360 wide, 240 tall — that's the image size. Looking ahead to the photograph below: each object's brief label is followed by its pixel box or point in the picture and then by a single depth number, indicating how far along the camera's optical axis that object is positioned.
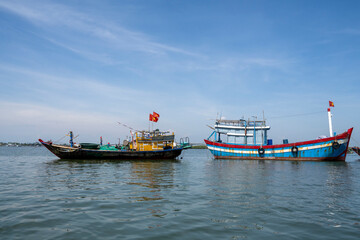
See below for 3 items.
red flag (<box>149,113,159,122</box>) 37.34
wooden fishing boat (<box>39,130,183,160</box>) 34.78
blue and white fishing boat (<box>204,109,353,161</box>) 33.59
